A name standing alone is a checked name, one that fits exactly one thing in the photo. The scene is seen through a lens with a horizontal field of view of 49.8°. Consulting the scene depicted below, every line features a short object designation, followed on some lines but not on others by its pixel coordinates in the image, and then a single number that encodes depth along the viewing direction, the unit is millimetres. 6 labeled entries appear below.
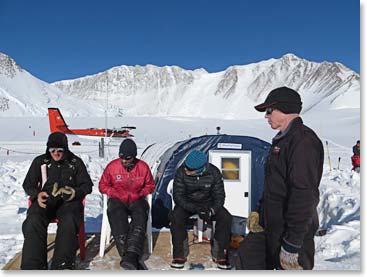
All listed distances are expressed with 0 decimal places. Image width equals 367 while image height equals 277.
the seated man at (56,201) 2893
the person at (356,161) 8836
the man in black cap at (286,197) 1935
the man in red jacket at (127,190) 3338
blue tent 5008
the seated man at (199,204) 3309
